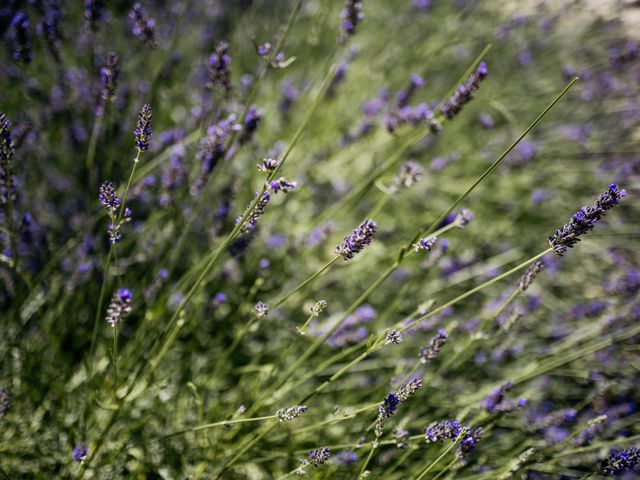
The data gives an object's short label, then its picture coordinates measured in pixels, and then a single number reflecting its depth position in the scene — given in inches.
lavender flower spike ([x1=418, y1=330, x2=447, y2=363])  31.8
